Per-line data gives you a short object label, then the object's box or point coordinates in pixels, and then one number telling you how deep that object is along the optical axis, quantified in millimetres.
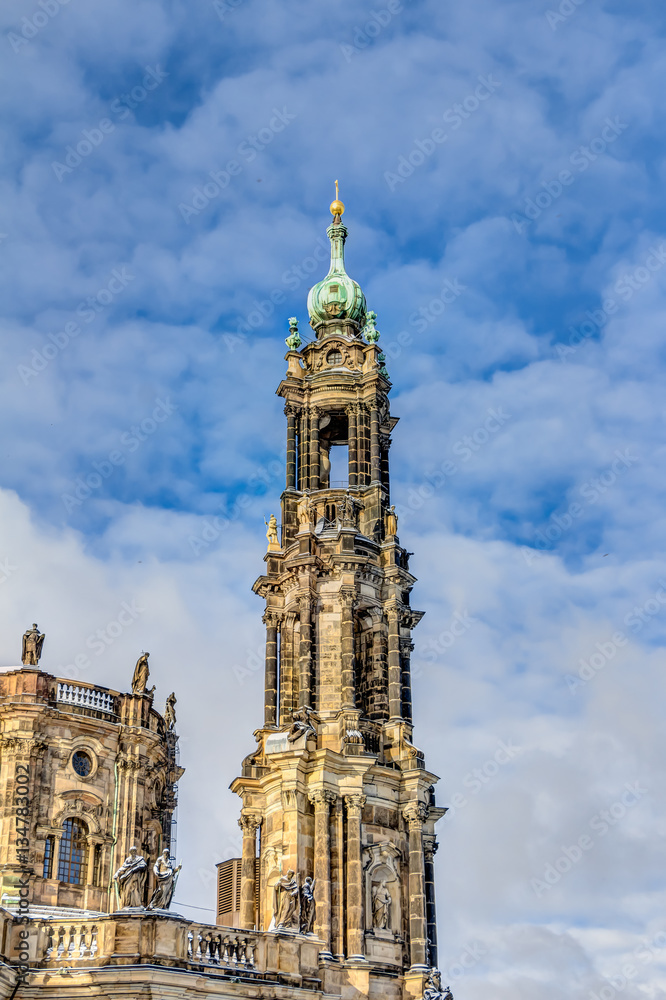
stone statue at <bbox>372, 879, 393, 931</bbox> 51156
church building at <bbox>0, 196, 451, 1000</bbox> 41250
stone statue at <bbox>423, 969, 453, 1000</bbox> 49469
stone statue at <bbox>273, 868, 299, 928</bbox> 46156
